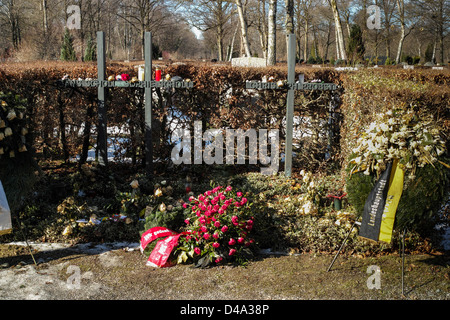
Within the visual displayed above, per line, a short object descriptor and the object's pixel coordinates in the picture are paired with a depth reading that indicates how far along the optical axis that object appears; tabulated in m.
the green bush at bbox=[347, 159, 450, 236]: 3.76
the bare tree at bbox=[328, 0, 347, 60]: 20.18
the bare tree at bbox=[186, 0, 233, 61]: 27.19
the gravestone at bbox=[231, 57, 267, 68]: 14.74
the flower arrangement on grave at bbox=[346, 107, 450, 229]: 3.75
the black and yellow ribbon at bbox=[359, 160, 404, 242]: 3.73
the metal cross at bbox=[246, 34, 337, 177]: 6.42
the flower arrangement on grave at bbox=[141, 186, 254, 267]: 4.11
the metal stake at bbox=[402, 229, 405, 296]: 3.57
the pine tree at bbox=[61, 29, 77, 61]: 22.02
